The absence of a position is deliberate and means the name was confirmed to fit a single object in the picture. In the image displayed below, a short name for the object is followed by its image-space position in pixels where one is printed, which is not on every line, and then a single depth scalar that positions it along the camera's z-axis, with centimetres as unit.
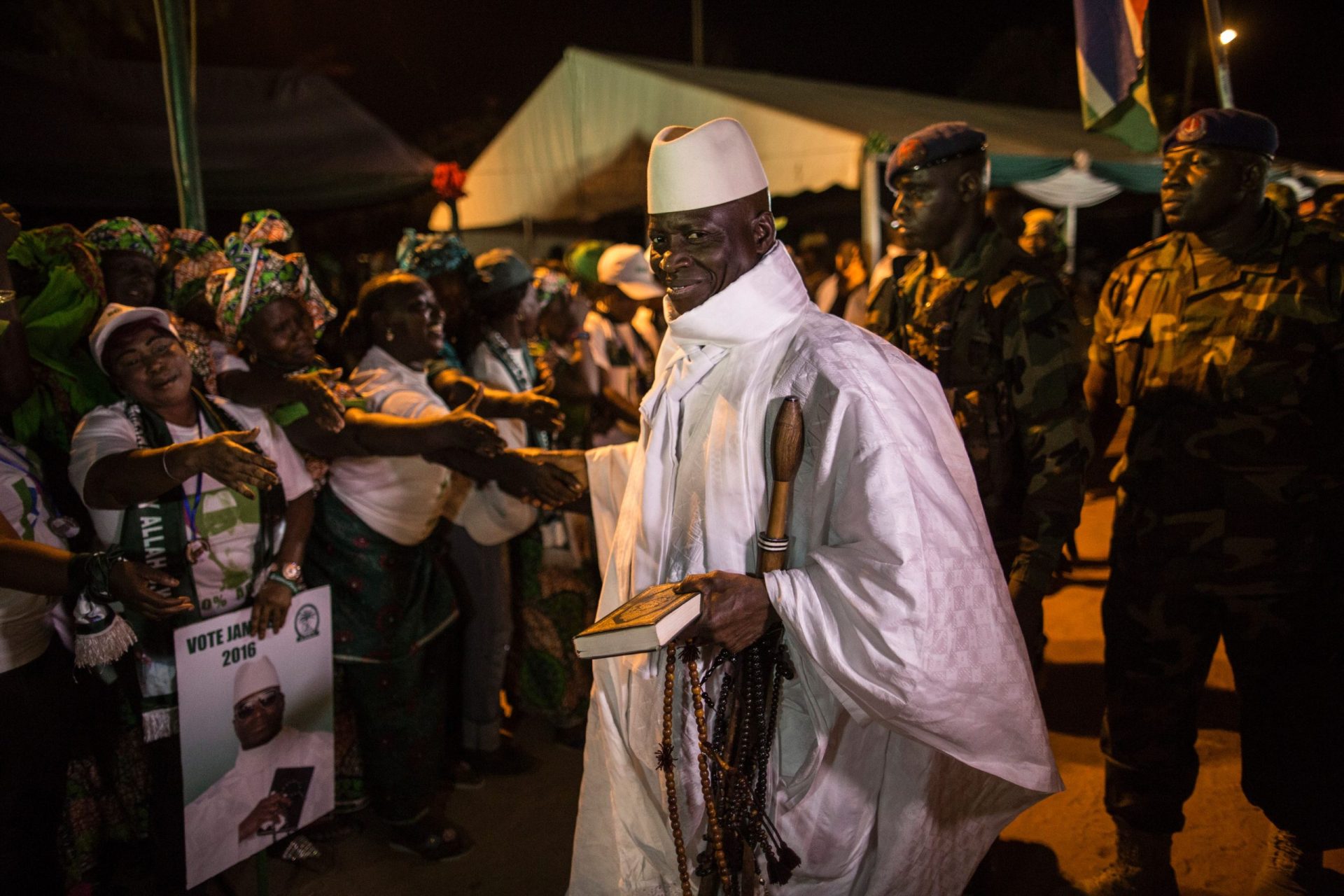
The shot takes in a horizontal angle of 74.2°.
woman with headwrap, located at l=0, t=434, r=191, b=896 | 211
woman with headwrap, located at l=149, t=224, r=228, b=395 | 294
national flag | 402
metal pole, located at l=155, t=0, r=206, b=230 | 401
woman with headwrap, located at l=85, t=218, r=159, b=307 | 324
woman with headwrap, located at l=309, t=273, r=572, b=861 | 306
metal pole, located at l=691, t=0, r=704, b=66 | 1585
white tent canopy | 970
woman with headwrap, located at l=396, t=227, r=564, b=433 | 383
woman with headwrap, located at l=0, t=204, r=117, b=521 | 274
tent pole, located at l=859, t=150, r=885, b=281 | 888
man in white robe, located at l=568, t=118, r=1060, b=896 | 164
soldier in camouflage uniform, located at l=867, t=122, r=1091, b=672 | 254
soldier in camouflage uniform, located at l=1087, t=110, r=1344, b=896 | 263
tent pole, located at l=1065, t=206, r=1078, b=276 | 1384
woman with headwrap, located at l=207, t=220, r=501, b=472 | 278
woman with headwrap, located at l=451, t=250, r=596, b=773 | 375
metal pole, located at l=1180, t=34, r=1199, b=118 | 1199
